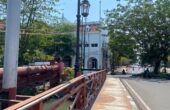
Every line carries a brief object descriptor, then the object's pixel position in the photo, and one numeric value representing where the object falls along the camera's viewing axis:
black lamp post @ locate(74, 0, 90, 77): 6.58
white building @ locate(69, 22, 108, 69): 29.02
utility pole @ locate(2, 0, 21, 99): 1.91
